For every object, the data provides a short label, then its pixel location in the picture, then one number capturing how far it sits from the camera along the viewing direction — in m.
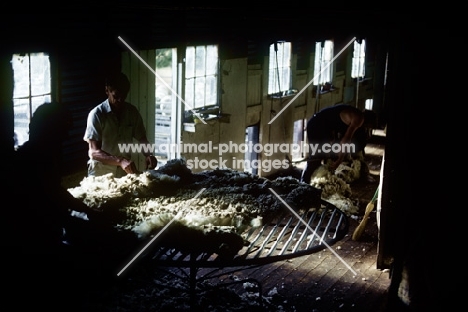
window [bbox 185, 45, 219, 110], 10.41
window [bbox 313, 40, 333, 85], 15.15
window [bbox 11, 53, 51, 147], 6.71
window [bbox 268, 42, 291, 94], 13.05
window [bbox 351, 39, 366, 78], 17.84
